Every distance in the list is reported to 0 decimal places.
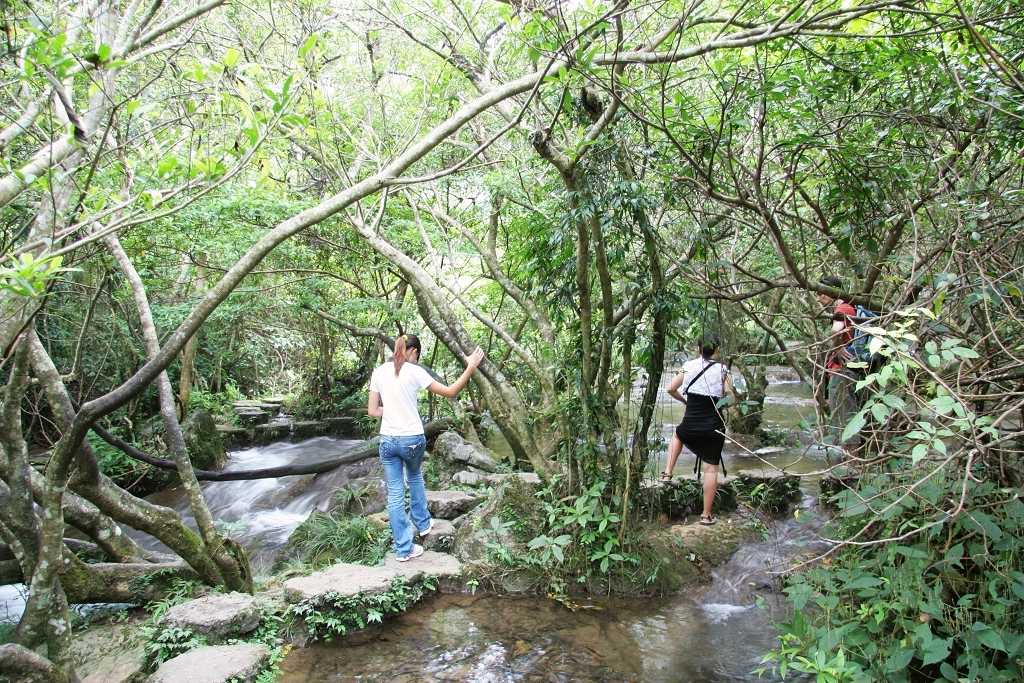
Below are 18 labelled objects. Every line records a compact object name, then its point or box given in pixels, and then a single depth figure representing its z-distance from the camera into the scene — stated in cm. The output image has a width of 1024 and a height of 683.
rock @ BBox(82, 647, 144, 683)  438
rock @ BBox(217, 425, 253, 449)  1362
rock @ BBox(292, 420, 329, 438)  1476
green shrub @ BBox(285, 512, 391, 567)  636
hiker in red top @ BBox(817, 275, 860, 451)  490
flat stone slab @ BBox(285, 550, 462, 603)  514
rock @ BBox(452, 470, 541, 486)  807
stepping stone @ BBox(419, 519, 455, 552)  635
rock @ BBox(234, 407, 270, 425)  1513
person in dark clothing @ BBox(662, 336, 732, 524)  645
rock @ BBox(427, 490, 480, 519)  729
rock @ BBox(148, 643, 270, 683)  404
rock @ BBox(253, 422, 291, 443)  1431
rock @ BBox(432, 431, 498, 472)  966
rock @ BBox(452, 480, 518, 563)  599
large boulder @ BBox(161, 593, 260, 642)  463
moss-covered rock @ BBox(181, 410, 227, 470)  1160
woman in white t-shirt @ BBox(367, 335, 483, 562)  584
